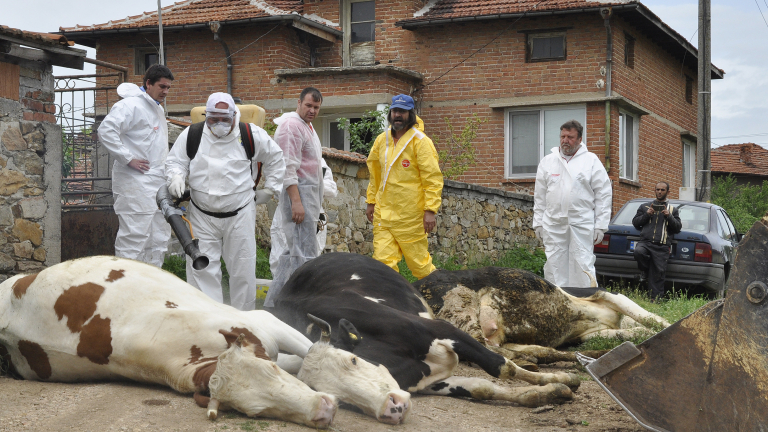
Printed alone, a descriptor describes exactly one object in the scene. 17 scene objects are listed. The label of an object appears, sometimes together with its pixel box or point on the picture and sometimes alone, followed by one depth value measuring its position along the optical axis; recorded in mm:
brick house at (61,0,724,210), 16672
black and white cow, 3859
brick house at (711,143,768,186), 33094
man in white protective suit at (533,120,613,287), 8125
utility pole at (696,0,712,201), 15461
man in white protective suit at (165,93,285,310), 5750
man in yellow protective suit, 6902
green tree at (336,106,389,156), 15125
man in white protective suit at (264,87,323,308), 6602
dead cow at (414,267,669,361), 5438
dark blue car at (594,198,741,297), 10492
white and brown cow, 3080
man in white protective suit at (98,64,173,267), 6703
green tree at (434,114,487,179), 16391
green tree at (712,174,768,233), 21455
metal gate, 7879
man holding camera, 10328
